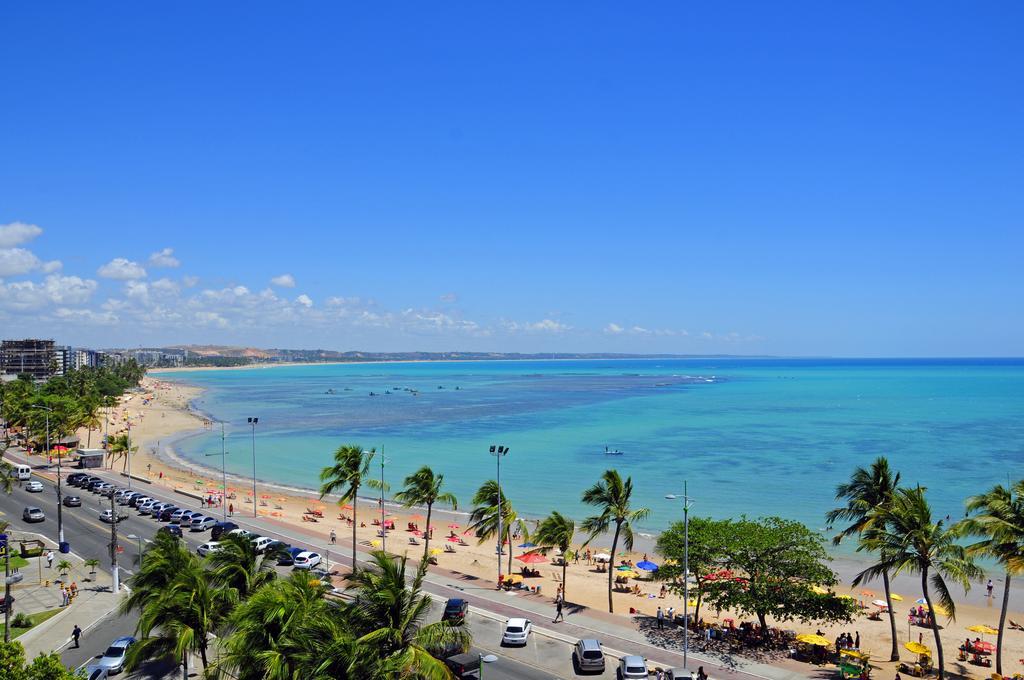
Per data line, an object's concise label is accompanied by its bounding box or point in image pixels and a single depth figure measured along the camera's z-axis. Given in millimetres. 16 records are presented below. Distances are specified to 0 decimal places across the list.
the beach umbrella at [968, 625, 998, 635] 31716
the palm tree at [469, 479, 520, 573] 41250
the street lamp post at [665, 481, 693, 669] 28034
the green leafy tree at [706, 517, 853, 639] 28516
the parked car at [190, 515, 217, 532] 47719
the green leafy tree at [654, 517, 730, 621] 30641
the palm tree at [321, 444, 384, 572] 37531
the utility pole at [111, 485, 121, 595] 34219
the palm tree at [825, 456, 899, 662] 32875
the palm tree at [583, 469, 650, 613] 35125
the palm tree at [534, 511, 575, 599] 36625
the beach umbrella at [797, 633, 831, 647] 28914
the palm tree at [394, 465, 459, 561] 40594
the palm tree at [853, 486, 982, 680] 26016
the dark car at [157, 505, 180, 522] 50531
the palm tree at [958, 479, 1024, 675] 24812
